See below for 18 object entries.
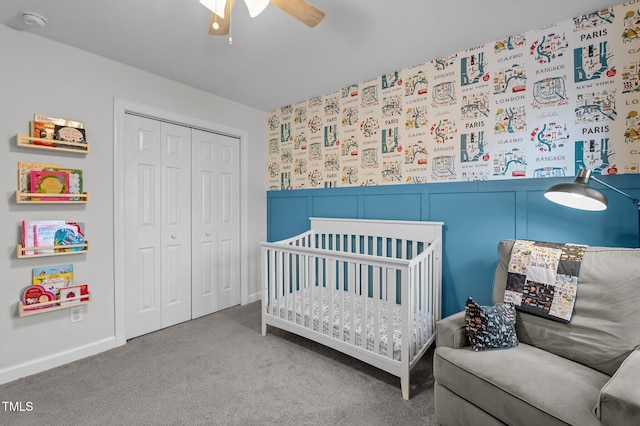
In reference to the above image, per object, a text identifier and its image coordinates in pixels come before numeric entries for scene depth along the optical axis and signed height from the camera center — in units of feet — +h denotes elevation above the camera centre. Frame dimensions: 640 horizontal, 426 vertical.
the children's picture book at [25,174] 6.62 +0.77
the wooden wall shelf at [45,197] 6.47 +0.25
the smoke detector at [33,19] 6.08 +3.85
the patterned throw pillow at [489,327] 5.15 -2.04
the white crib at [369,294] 6.15 -2.02
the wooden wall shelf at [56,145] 6.52 +1.47
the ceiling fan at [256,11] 4.42 +3.08
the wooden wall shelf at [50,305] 6.55 -2.19
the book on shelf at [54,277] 6.85 -1.58
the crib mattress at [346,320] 6.39 -2.70
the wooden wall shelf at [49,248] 6.49 -0.92
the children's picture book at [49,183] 6.71 +0.59
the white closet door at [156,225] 8.64 -0.48
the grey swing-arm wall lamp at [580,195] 4.76 +0.23
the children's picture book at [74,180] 7.24 +0.68
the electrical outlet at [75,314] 7.42 -2.59
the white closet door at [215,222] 10.18 -0.48
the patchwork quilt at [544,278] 5.27 -1.27
